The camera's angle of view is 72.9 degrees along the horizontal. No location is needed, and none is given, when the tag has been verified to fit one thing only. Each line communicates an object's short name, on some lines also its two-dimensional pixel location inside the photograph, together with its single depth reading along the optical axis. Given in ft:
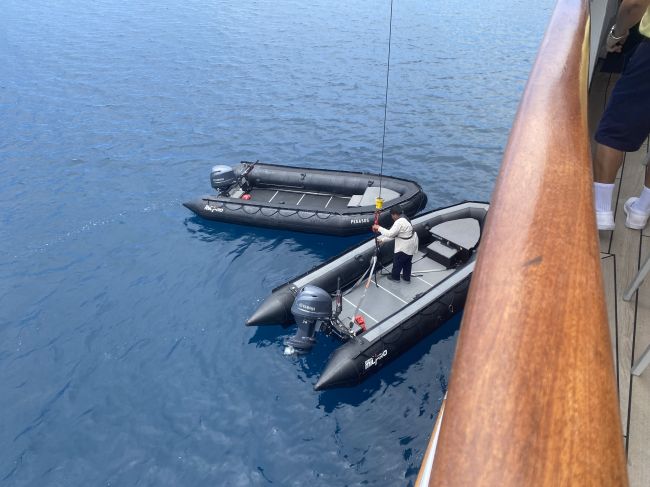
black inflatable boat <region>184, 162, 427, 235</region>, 35.96
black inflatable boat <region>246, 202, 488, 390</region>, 24.07
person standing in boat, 26.68
